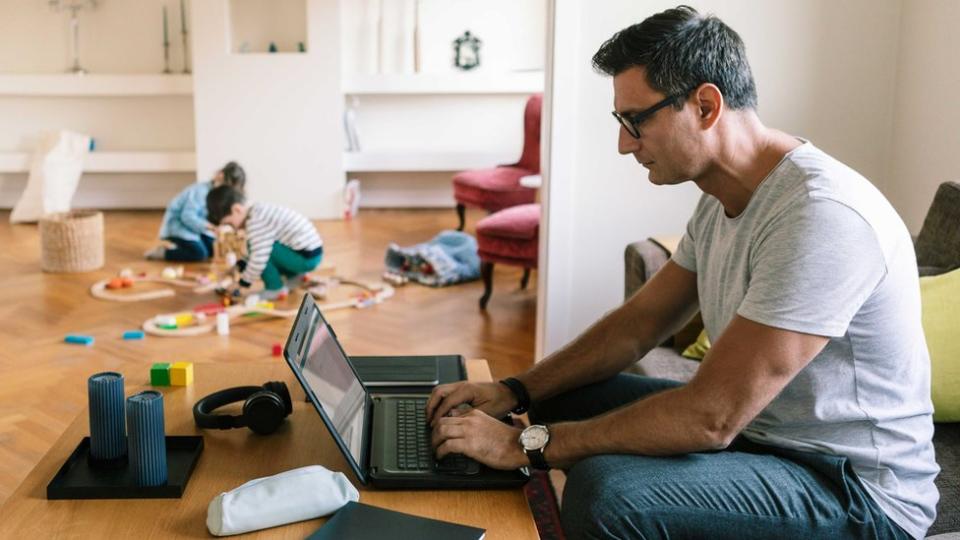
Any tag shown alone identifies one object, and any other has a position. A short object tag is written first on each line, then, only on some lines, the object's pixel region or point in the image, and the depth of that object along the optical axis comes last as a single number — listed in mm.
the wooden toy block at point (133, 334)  4199
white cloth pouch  1352
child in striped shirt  4789
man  1507
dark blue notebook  1352
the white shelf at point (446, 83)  7023
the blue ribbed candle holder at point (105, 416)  1550
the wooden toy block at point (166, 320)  4348
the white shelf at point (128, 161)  7043
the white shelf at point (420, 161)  7125
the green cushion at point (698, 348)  2607
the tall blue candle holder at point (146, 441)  1459
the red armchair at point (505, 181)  5840
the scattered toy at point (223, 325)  4301
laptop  1496
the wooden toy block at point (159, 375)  1951
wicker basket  5254
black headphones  1697
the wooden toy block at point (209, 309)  4547
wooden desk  1384
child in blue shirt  5633
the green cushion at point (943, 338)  2141
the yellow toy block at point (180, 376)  1950
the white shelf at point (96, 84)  7016
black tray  1465
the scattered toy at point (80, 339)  4102
